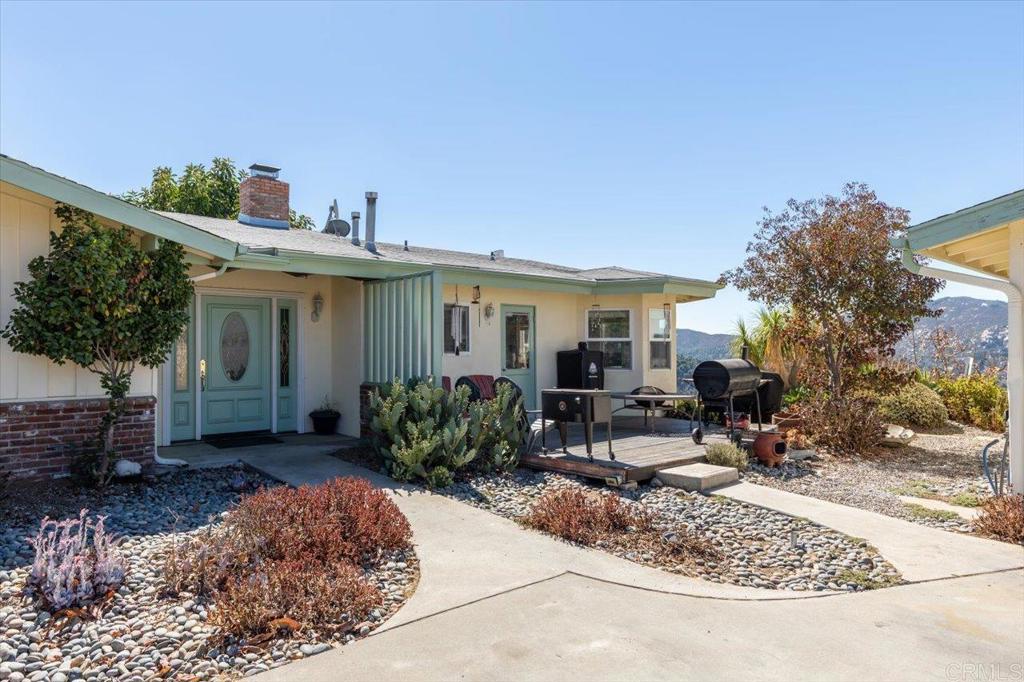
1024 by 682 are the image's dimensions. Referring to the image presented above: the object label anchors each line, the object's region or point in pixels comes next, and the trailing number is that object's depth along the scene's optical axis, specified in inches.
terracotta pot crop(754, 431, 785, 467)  318.3
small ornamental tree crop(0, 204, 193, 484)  220.5
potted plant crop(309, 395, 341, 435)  372.5
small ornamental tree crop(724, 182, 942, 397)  374.0
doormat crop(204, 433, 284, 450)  324.8
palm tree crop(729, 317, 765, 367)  566.9
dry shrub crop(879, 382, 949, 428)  473.7
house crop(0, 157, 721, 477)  230.2
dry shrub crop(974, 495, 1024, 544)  201.5
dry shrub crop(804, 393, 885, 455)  364.8
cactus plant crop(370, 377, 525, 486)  259.8
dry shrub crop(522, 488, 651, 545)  194.1
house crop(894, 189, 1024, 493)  210.5
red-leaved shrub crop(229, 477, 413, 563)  158.2
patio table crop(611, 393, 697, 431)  323.9
